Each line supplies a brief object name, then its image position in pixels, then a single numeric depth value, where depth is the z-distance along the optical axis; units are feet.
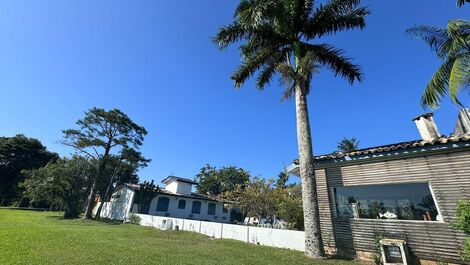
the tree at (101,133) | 95.14
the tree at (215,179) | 193.98
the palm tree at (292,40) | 34.37
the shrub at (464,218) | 20.66
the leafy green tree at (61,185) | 91.91
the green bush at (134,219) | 81.29
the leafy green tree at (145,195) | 96.68
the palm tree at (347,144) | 147.08
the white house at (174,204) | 102.22
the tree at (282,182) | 77.58
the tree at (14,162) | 143.74
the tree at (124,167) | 104.35
